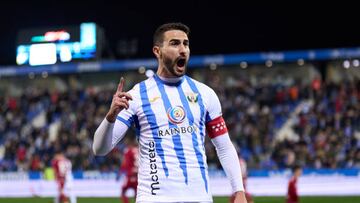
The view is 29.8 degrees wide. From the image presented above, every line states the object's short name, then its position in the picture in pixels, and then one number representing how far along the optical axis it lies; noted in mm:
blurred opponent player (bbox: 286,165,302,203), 13938
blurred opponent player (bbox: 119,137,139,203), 15602
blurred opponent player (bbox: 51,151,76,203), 18281
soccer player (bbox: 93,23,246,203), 4316
